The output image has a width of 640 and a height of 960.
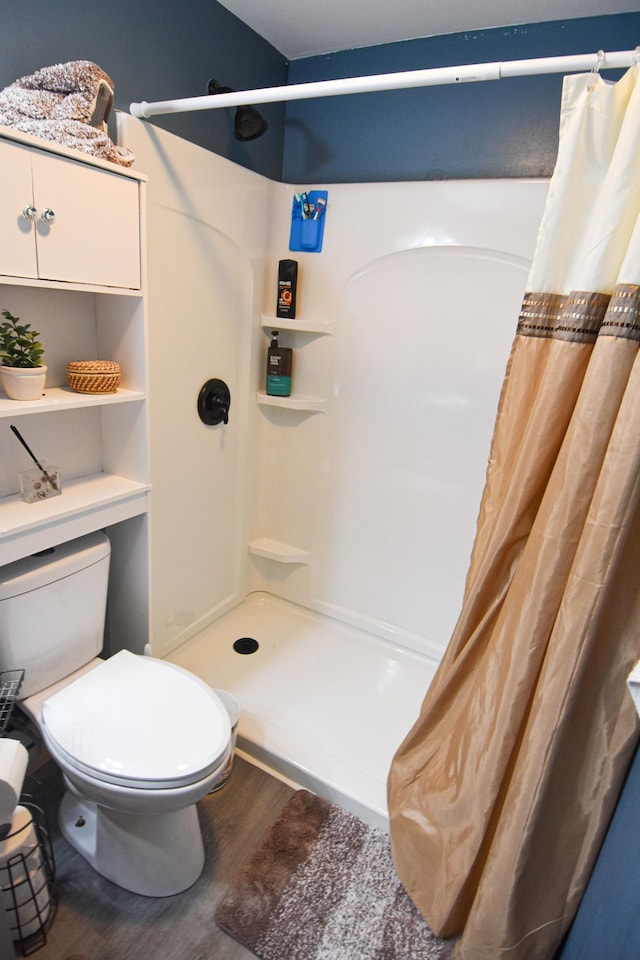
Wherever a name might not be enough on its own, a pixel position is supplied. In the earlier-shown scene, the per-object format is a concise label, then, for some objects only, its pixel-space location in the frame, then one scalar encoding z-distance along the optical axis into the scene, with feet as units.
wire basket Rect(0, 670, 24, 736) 4.02
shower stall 5.37
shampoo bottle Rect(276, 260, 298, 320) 6.47
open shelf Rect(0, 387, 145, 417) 3.75
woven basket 4.38
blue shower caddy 6.24
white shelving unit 3.55
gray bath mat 3.94
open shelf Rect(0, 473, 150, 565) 4.00
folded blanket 3.58
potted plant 3.88
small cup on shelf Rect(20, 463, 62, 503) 4.33
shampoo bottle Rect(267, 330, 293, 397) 6.82
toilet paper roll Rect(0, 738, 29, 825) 3.09
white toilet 3.70
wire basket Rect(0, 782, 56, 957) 3.69
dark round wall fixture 6.08
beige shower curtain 2.87
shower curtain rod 3.02
